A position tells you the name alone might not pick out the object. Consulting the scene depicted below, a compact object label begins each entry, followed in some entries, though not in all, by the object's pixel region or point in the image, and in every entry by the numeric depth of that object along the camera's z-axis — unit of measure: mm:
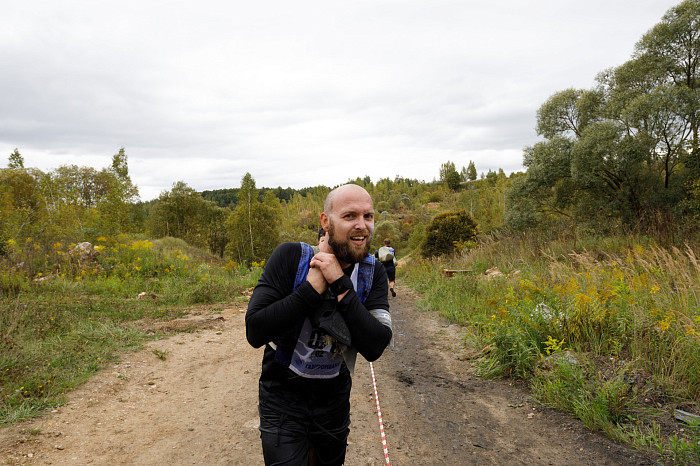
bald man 1613
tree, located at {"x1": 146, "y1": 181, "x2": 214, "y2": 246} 40812
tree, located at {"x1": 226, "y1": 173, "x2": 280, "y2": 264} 36094
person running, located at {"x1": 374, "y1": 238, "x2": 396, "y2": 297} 11047
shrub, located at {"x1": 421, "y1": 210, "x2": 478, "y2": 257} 21094
